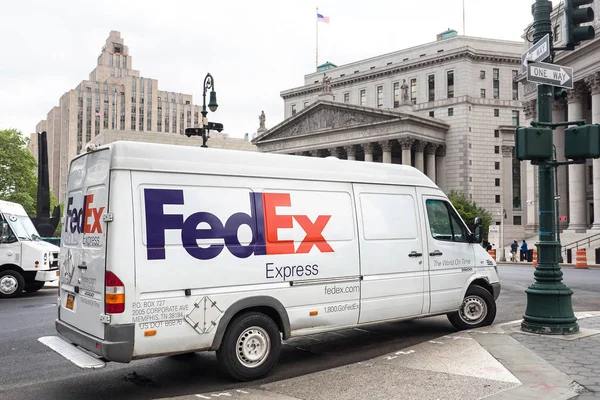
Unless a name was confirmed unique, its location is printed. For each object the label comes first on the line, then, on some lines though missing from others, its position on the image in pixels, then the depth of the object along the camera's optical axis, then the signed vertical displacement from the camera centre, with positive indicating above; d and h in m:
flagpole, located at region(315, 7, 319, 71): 92.69 +29.32
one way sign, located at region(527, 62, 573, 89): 8.64 +2.23
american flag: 76.81 +27.98
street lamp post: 19.80 +4.36
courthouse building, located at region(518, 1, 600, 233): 41.31 +7.90
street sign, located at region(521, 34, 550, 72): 8.79 +2.66
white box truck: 15.38 -0.92
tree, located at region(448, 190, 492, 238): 62.84 +0.99
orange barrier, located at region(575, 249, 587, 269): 29.27 -2.34
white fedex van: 5.95 -0.39
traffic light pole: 8.61 -0.79
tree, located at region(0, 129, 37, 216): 66.00 +6.67
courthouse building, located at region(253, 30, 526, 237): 71.81 +12.47
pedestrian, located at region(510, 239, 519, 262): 40.62 -2.52
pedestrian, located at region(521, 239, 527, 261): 38.52 -2.16
